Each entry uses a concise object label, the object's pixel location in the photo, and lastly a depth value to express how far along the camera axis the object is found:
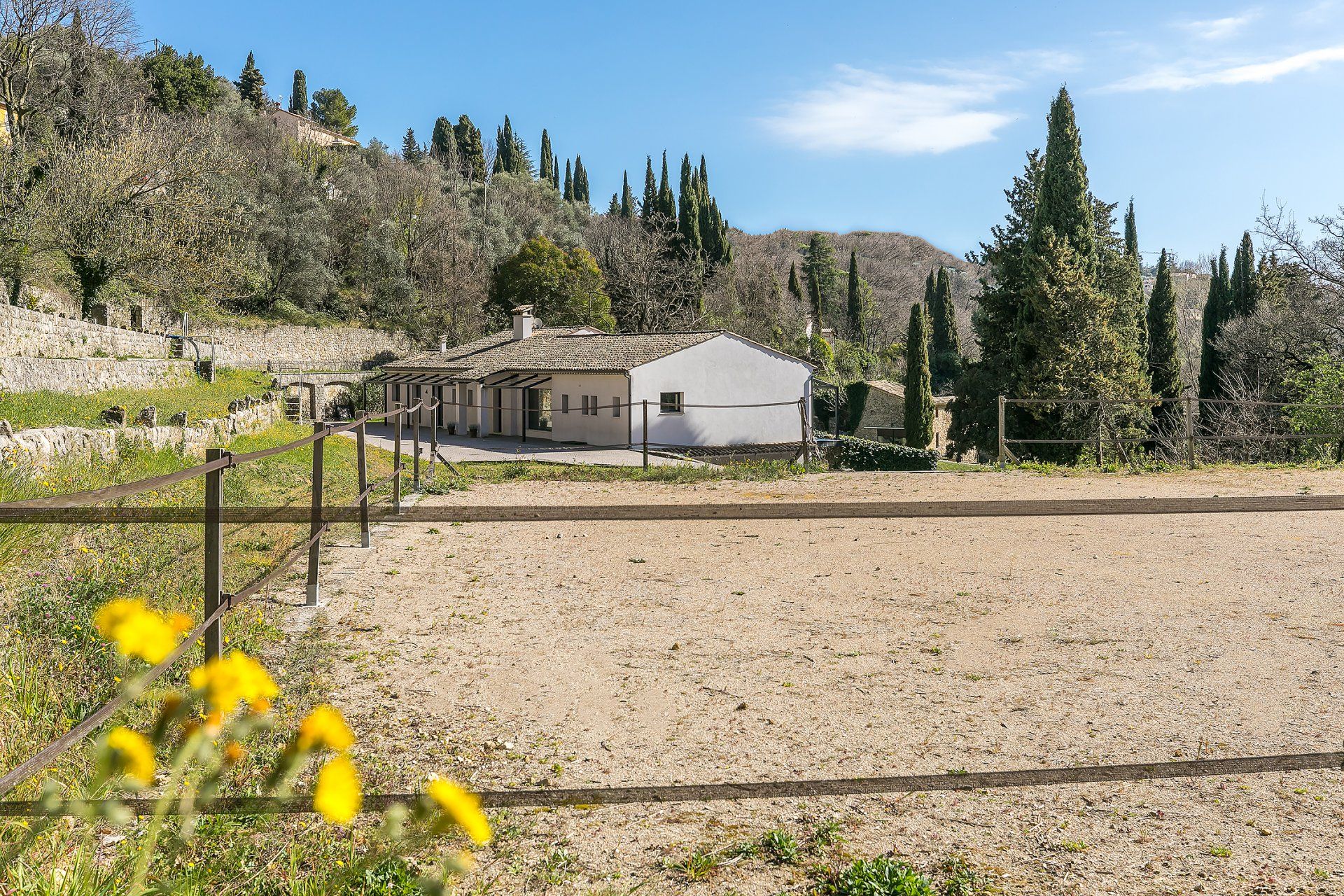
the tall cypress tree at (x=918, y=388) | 39.28
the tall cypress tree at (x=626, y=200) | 70.94
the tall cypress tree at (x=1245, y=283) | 37.66
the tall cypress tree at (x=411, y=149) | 76.15
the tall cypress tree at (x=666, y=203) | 57.56
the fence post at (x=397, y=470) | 9.20
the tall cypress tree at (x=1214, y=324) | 36.40
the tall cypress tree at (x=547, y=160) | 80.81
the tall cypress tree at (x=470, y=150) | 69.75
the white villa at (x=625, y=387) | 30.19
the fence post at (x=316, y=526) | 5.84
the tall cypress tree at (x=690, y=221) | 55.84
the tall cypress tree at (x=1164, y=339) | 35.66
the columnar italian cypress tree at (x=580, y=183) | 81.12
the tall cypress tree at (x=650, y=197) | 59.41
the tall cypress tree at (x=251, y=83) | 64.62
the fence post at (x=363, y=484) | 7.64
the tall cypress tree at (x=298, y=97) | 76.81
